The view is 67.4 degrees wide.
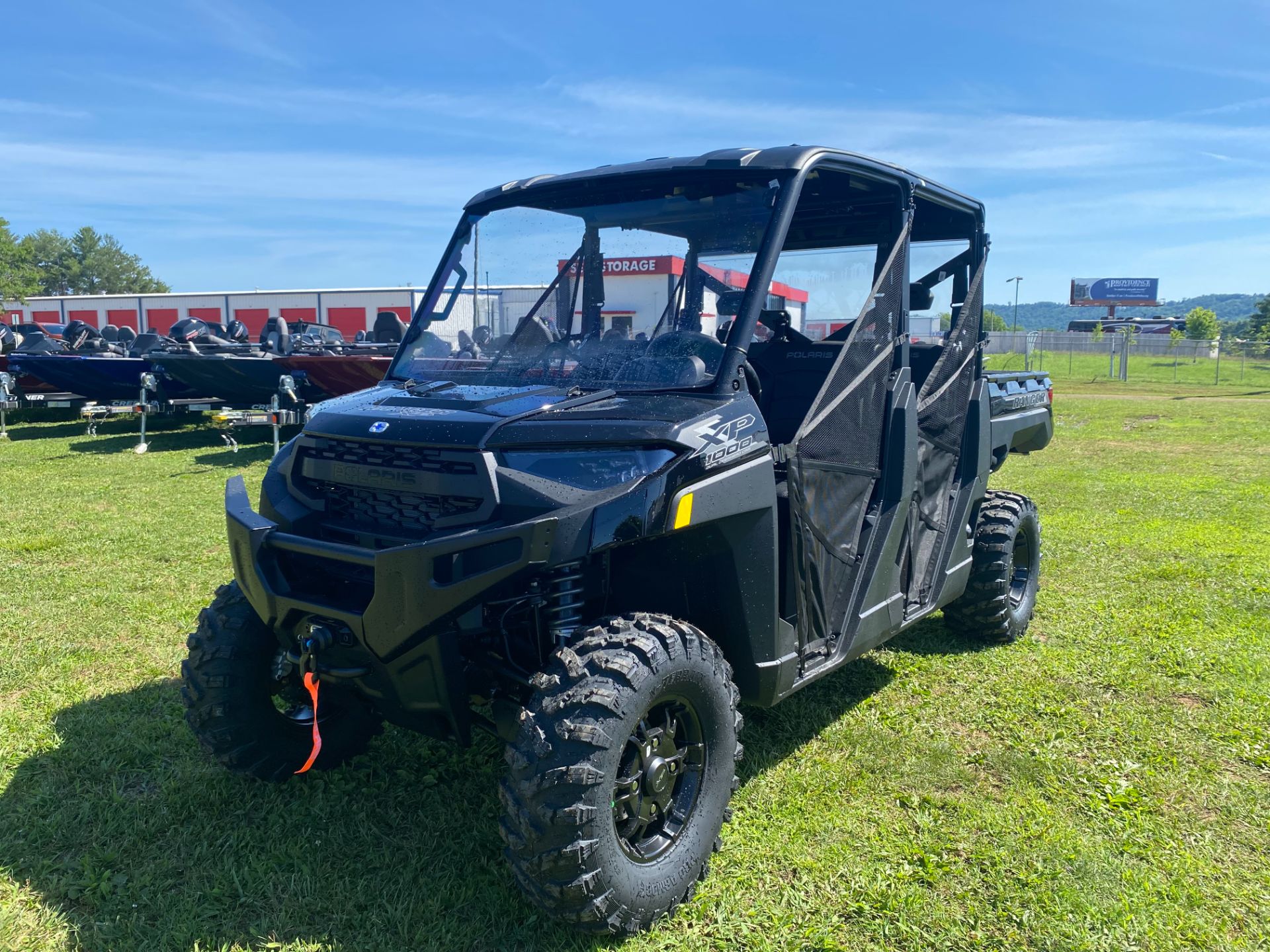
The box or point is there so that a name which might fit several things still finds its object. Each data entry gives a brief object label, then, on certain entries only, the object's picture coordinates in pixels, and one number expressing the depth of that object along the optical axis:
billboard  117.69
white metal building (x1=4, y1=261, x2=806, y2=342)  44.12
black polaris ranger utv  2.63
